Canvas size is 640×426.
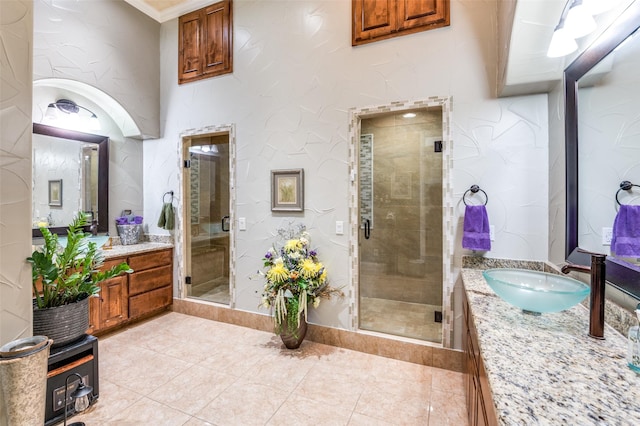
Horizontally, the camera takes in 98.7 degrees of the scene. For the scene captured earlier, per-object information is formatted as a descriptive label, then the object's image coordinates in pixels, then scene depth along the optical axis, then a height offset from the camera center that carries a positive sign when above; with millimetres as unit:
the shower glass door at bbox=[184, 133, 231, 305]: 3600 -112
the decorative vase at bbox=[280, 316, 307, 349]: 2615 -1214
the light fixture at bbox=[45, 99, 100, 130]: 2945 +1065
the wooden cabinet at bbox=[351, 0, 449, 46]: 2357 +1713
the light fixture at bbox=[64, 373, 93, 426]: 1431 -988
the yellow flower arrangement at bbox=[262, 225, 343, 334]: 2545 -715
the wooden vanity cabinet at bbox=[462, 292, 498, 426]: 994 -819
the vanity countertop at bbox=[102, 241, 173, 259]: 2931 -467
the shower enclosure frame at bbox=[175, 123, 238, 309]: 3223 -93
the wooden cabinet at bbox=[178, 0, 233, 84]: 3238 +2049
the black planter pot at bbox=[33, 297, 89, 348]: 1753 -746
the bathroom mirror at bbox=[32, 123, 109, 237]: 2846 +361
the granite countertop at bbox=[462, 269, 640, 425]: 716 -534
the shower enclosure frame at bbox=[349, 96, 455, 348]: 2342 +105
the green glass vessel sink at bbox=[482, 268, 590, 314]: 1209 -415
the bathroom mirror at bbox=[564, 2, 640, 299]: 1150 +346
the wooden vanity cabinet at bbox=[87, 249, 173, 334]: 2816 -946
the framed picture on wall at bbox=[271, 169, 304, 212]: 2873 +197
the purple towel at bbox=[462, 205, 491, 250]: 2148 -172
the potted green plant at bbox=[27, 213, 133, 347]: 1695 -551
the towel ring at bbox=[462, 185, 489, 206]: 2250 +149
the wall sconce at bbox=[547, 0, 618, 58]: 1274 +906
